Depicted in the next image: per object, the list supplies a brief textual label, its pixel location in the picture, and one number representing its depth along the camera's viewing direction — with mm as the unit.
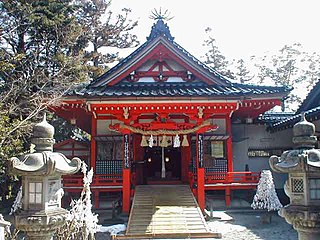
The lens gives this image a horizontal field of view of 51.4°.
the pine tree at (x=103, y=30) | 28438
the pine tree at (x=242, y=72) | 43831
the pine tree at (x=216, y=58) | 42969
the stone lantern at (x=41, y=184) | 5371
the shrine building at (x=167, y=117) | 13219
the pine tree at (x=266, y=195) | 12398
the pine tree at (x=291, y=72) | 39750
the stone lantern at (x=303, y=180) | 5070
